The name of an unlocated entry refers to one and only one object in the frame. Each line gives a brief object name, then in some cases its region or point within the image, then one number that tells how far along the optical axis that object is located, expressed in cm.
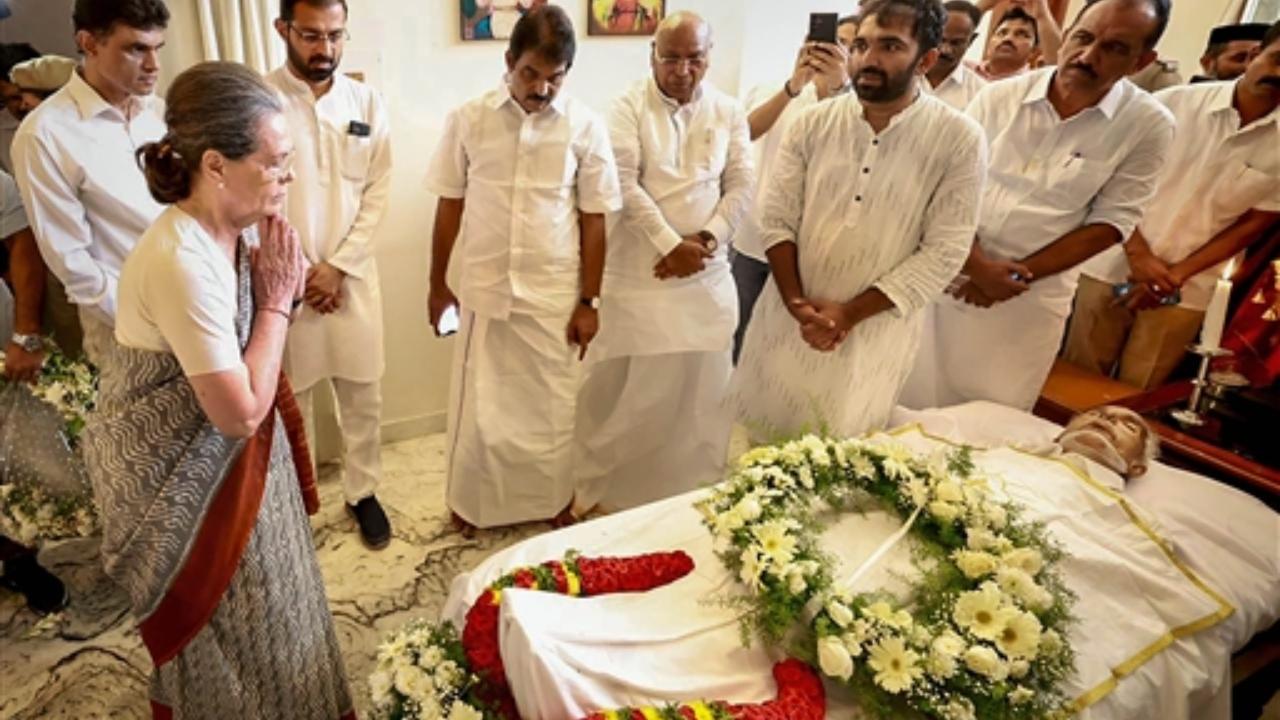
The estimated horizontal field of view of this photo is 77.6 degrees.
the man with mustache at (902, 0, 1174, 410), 237
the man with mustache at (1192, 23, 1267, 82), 332
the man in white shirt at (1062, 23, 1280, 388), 283
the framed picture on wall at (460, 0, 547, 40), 287
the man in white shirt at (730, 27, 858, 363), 282
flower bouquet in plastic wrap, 213
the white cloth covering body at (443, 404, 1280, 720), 128
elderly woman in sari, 134
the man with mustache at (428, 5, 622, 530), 233
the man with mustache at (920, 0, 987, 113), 301
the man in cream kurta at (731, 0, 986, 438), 208
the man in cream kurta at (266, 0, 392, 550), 224
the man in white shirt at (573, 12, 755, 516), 251
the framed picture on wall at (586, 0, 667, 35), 312
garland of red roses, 130
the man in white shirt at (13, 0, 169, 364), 199
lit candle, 234
